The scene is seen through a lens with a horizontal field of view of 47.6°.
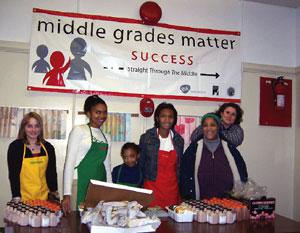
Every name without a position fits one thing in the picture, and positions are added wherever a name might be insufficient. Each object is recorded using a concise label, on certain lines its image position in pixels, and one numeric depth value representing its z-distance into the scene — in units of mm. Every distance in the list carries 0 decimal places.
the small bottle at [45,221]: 1599
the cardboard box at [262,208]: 1906
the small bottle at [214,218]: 1758
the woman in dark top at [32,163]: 2322
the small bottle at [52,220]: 1612
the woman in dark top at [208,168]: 2568
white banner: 2992
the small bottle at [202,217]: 1782
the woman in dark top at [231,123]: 3061
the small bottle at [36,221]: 1589
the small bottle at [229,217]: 1783
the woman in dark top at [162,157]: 2582
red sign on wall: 3594
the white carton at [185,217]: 1780
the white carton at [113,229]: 1512
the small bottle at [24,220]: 1600
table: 1568
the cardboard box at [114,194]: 1657
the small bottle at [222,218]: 1769
